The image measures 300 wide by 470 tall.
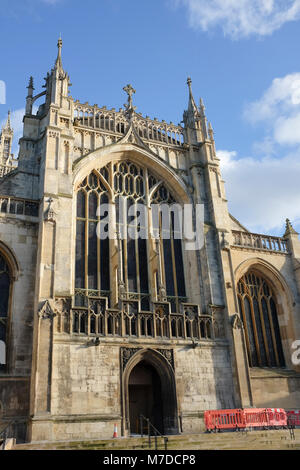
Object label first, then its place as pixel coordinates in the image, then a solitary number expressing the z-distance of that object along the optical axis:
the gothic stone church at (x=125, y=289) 14.20
